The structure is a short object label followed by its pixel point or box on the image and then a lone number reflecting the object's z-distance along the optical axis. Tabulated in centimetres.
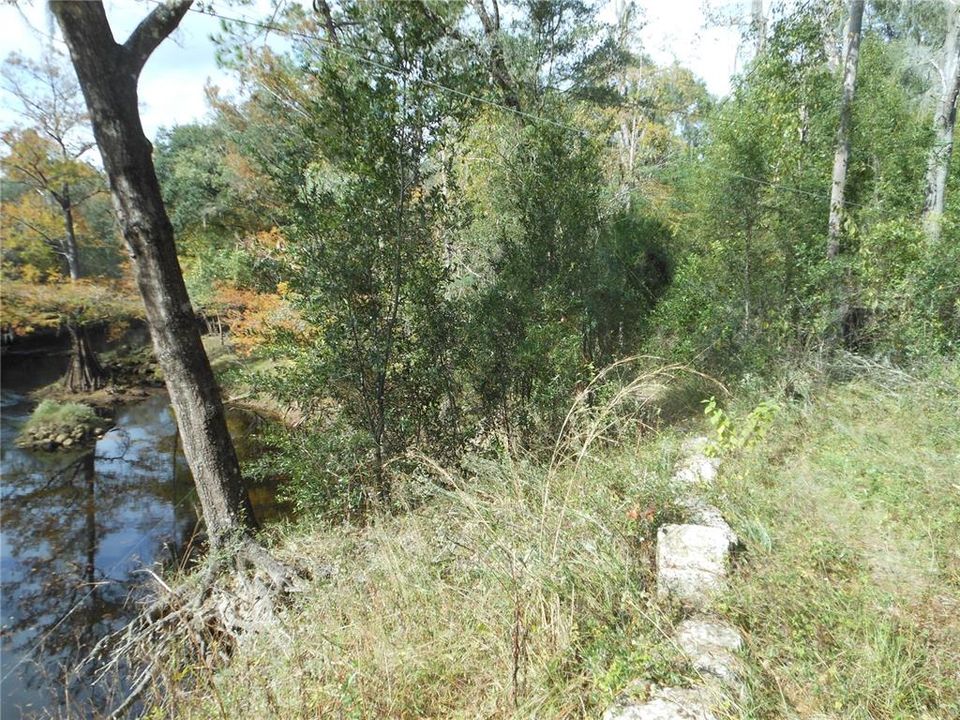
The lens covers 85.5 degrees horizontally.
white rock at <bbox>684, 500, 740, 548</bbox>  263
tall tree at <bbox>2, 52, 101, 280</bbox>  691
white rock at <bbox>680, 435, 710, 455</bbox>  401
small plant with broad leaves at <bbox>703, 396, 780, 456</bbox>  359
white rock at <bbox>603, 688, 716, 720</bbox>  172
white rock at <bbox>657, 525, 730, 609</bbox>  233
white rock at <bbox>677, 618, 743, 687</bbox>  187
